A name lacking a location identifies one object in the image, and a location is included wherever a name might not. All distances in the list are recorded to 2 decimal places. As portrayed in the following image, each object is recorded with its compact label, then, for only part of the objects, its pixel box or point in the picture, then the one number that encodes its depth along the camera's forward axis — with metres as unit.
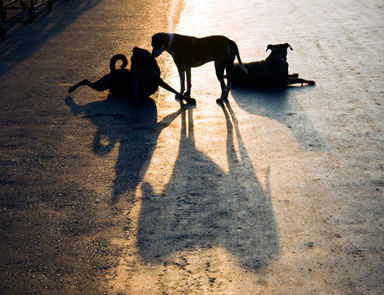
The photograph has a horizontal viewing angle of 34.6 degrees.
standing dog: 10.13
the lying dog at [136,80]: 10.37
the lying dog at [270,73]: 11.02
